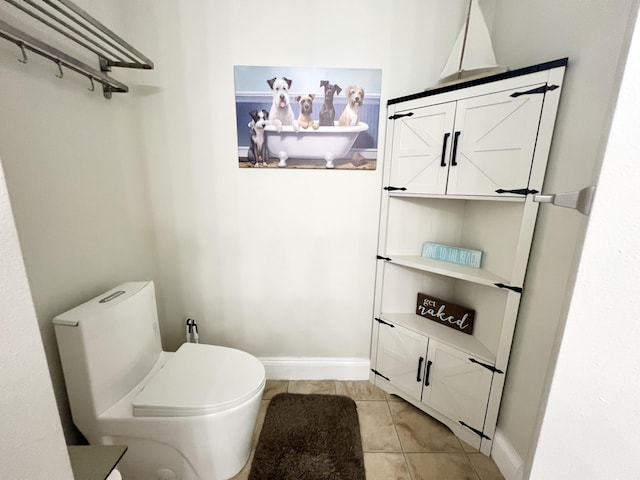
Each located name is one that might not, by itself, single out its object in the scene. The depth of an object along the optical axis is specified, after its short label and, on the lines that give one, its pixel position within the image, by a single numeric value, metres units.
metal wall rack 0.73
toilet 0.93
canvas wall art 1.40
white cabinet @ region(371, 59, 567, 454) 1.05
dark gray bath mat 1.17
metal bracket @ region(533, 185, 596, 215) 0.39
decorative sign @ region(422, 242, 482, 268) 1.37
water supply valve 1.51
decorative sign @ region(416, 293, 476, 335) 1.43
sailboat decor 1.14
